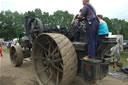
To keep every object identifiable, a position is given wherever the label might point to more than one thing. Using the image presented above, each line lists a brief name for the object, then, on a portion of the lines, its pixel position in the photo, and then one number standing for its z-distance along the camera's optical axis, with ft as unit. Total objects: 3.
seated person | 10.36
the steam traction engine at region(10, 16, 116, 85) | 9.39
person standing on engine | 9.88
